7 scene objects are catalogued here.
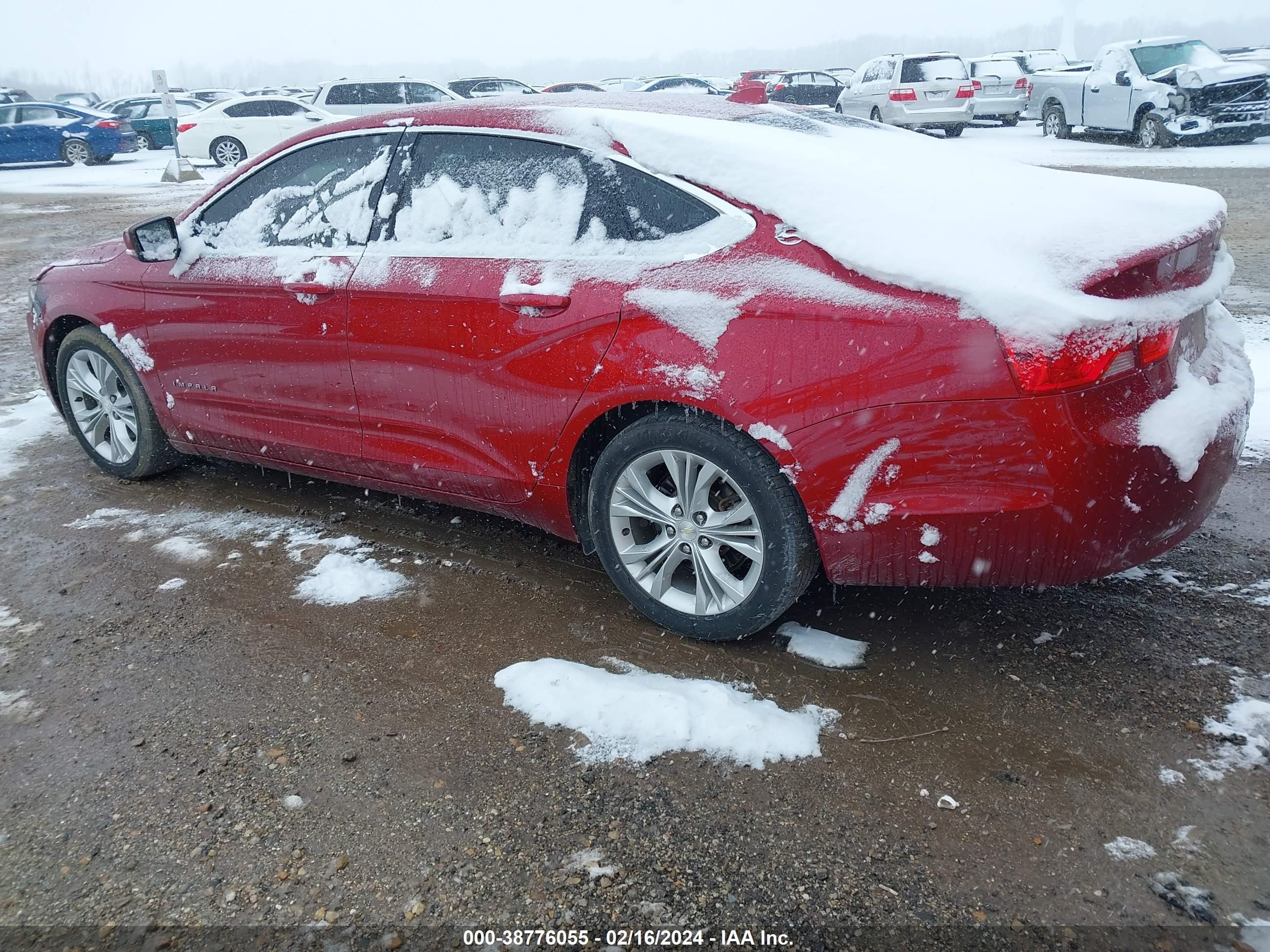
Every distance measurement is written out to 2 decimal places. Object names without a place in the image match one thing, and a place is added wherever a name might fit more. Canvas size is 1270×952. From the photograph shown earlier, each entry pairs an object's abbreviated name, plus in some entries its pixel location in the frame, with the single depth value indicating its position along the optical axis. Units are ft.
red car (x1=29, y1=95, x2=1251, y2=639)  7.91
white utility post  59.11
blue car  78.95
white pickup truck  50.14
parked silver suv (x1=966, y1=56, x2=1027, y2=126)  67.87
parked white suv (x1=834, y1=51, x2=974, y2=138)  64.54
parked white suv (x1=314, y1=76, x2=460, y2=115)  63.05
